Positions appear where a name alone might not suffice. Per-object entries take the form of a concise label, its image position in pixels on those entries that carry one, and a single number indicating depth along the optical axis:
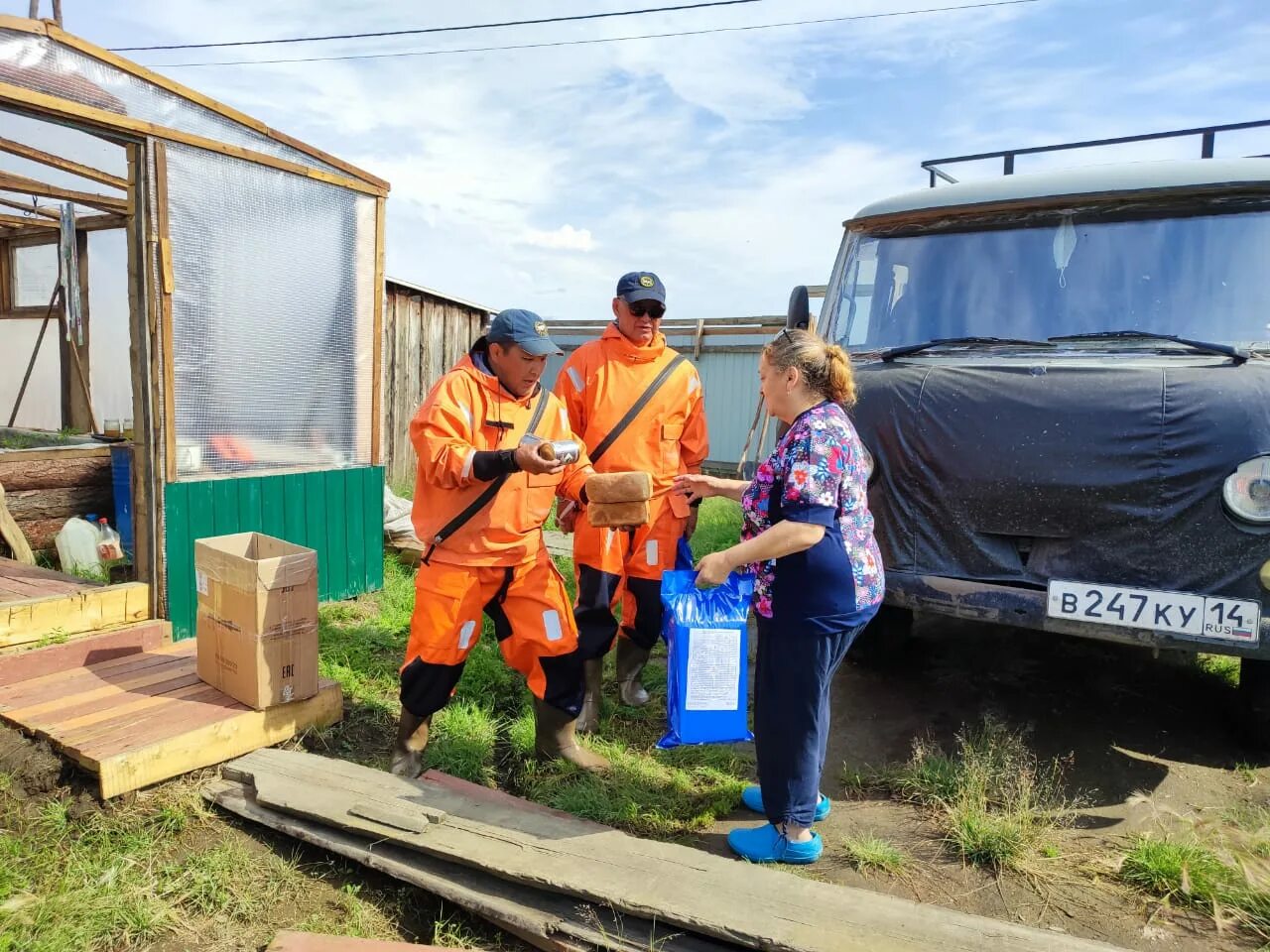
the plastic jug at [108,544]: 6.27
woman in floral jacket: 2.67
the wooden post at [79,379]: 8.80
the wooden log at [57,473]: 6.22
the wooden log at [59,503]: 6.32
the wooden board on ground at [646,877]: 2.35
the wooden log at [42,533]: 6.38
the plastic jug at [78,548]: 6.21
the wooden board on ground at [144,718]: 3.16
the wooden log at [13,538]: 5.99
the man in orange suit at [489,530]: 3.14
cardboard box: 3.48
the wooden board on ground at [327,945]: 2.41
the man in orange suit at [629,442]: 3.96
